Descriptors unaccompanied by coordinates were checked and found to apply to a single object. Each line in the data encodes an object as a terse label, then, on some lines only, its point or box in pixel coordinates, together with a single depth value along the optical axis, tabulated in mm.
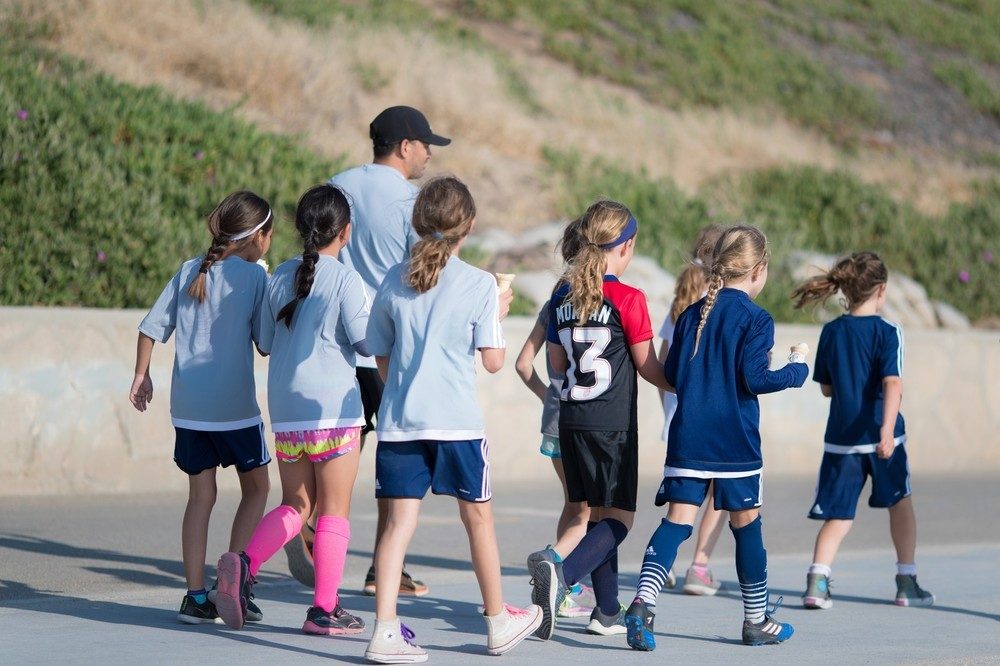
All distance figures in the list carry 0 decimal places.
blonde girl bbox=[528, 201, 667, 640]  9945
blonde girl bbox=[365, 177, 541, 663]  9156
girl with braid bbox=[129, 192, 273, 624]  10352
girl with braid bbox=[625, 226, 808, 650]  9734
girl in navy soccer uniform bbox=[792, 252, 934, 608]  12172
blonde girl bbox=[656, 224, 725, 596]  12484
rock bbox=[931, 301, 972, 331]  31734
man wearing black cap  11633
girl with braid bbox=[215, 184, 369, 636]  9797
